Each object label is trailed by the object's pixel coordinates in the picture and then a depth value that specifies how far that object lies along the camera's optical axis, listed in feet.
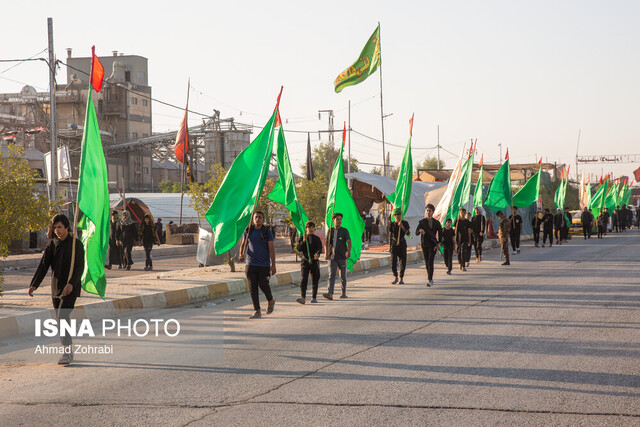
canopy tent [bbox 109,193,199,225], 170.19
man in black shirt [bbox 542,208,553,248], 103.09
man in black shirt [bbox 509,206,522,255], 84.84
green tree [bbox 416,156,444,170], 338.13
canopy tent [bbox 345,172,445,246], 99.50
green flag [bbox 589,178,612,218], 152.15
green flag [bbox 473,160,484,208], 84.05
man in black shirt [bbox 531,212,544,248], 105.81
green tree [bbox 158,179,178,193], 259.60
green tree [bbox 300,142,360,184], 313.73
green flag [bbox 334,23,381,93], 93.07
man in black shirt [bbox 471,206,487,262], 74.64
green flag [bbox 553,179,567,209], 124.00
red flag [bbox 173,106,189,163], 109.47
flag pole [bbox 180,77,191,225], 108.47
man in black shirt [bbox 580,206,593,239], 128.88
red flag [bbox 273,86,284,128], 44.27
